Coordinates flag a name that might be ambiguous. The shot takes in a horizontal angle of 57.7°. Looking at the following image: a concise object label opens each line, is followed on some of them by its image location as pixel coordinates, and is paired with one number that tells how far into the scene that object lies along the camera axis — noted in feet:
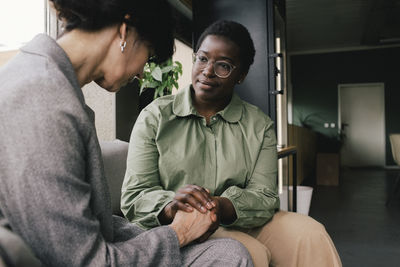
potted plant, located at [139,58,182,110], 7.43
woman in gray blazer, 1.87
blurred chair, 15.11
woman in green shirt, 3.88
